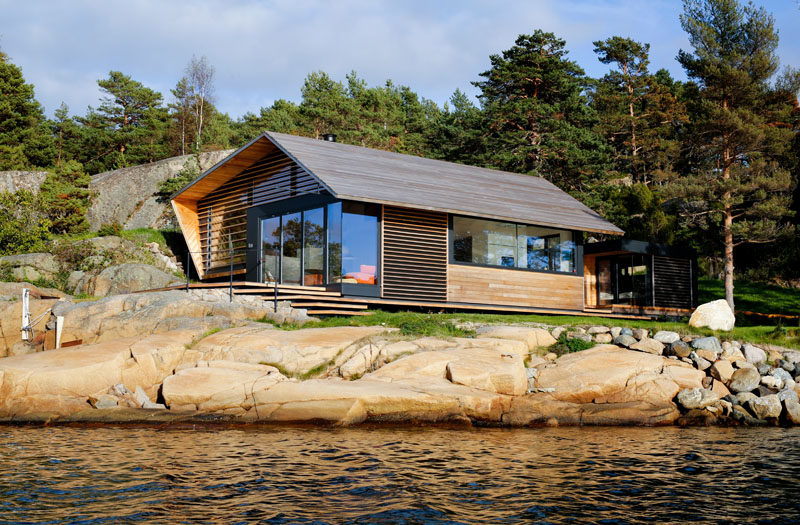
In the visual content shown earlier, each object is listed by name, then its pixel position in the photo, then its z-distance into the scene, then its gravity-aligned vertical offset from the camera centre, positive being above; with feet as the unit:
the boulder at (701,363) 51.03 -5.09
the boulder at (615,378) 46.78 -5.74
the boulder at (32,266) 77.61 +2.42
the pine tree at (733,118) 85.05 +20.33
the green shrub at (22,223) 84.64 +7.68
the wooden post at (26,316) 54.19 -2.10
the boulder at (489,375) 45.11 -5.29
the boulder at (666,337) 54.70 -3.52
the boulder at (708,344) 53.07 -3.92
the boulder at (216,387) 42.93 -5.88
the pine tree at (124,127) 142.41 +32.68
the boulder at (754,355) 52.65 -4.66
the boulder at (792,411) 46.47 -7.67
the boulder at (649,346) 53.47 -4.11
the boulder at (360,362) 46.91 -4.74
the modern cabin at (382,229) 65.16 +5.93
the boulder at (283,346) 47.50 -3.81
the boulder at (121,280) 76.79 +0.87
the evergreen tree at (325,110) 146.41 +37.00
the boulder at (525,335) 53.26 -3.31
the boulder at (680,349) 52.54 -4.24
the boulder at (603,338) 56.13 -3.71
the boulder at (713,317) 59.21 -2.17
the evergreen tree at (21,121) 128.06 +30.06
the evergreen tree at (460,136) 116.26 +25.75
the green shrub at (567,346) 53.26 -4.12
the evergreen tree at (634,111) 132.57 +33.63
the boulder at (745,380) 49.26 -6.06
